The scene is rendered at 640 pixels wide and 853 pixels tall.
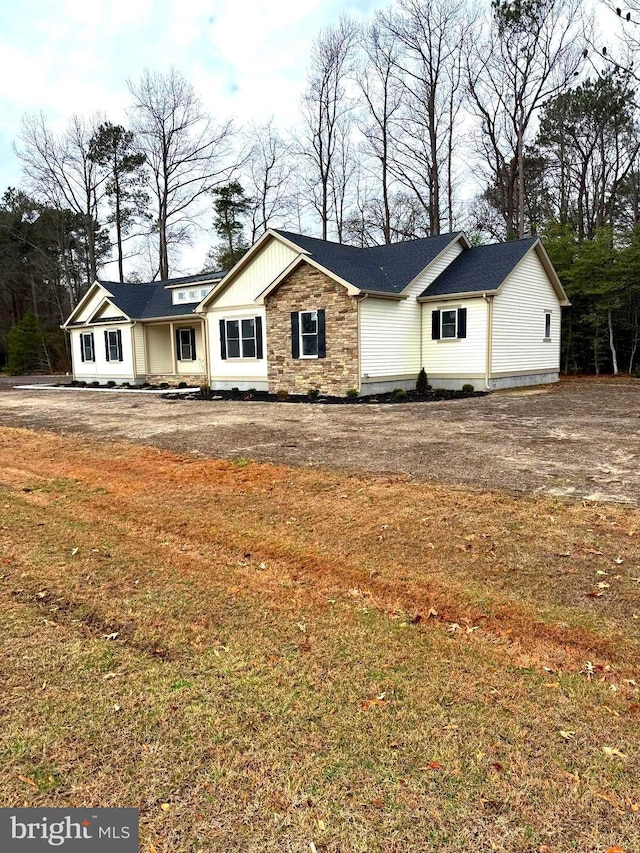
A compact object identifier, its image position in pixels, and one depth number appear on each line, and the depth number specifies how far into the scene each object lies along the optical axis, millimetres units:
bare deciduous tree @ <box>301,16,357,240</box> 28594
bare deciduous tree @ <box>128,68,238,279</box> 32812
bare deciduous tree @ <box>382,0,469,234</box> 26297
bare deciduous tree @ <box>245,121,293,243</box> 33250
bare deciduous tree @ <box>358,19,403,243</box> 27734
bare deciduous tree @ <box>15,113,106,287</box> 33500
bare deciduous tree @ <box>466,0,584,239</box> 24141
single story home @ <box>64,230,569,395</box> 15648
